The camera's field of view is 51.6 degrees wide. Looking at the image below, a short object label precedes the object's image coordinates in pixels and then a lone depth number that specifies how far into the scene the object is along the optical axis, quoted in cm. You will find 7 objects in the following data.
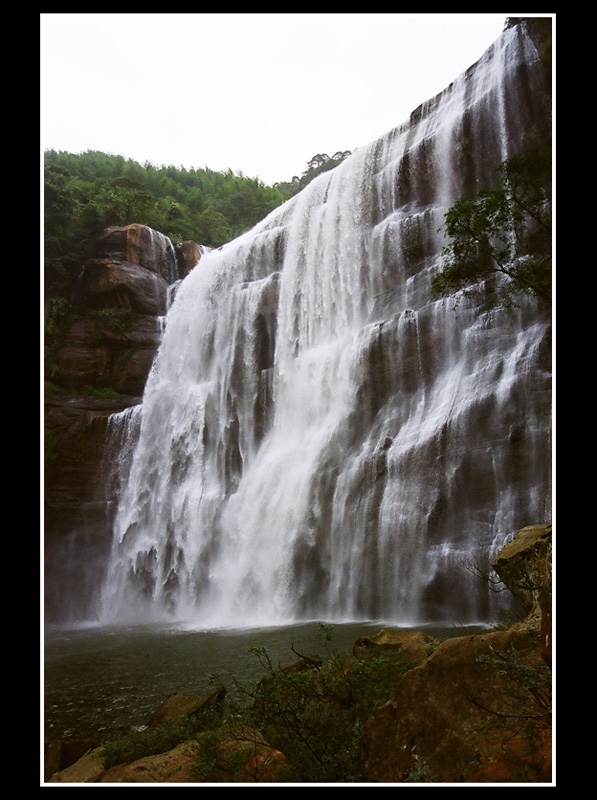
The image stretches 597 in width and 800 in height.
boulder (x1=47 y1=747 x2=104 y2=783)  489
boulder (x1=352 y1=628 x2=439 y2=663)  580
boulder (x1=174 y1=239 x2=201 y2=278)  2672
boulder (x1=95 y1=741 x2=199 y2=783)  442
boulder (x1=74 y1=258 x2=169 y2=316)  2470
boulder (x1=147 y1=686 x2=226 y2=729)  586
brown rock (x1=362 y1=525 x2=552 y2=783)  370
